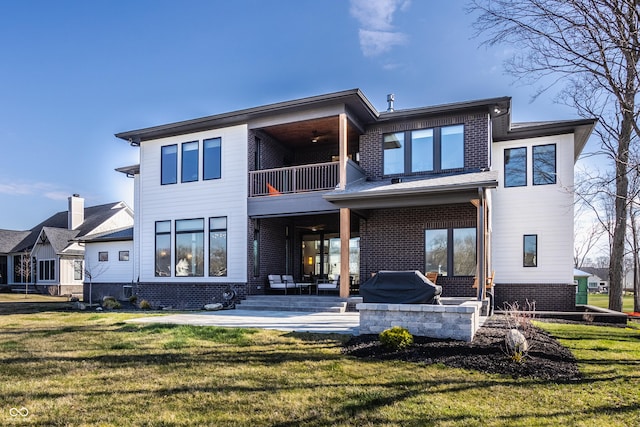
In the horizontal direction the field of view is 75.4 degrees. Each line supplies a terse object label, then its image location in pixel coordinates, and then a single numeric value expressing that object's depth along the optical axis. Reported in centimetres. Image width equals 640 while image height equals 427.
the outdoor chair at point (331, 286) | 1391
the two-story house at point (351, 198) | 1310
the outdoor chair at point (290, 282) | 1433
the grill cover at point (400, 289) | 788
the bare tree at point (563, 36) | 525
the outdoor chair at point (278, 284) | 1433
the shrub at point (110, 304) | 1562
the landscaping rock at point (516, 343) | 601
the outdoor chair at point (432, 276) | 1266
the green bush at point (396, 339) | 674
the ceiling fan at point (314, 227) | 1658
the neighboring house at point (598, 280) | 5239
